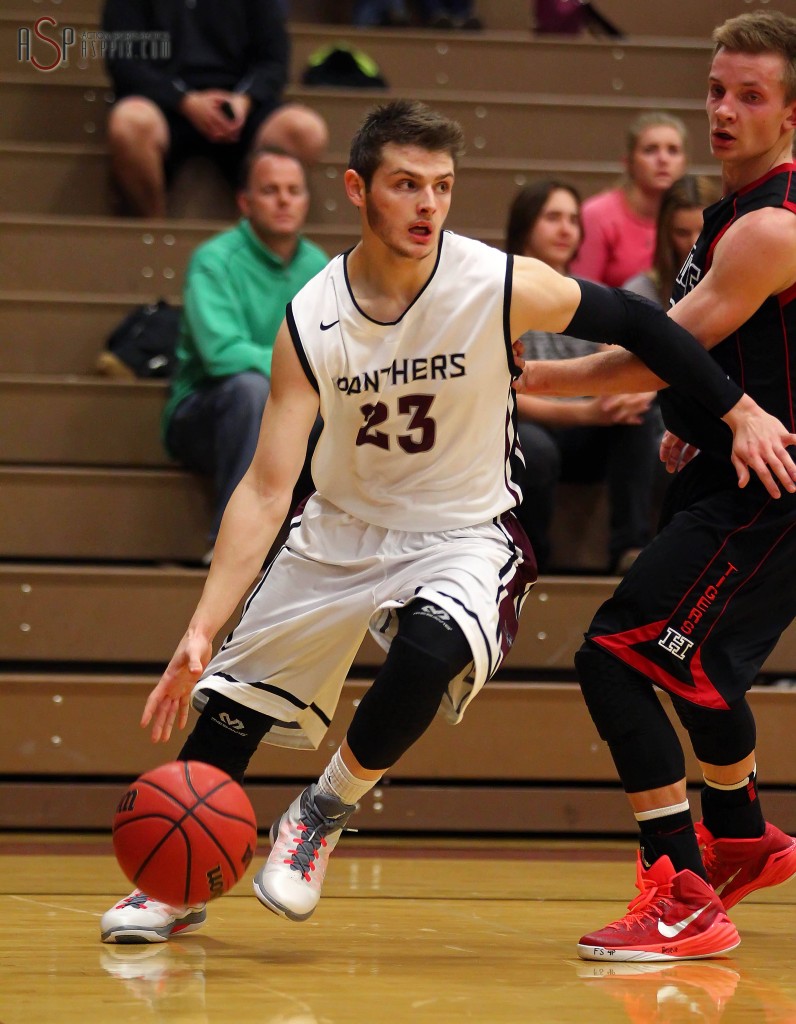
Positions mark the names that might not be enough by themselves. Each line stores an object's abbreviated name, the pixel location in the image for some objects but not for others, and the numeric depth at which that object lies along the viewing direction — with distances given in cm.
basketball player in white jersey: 635
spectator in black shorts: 1289
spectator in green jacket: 1048
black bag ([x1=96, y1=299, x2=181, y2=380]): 1184
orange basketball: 584
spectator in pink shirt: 1200
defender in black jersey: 637
